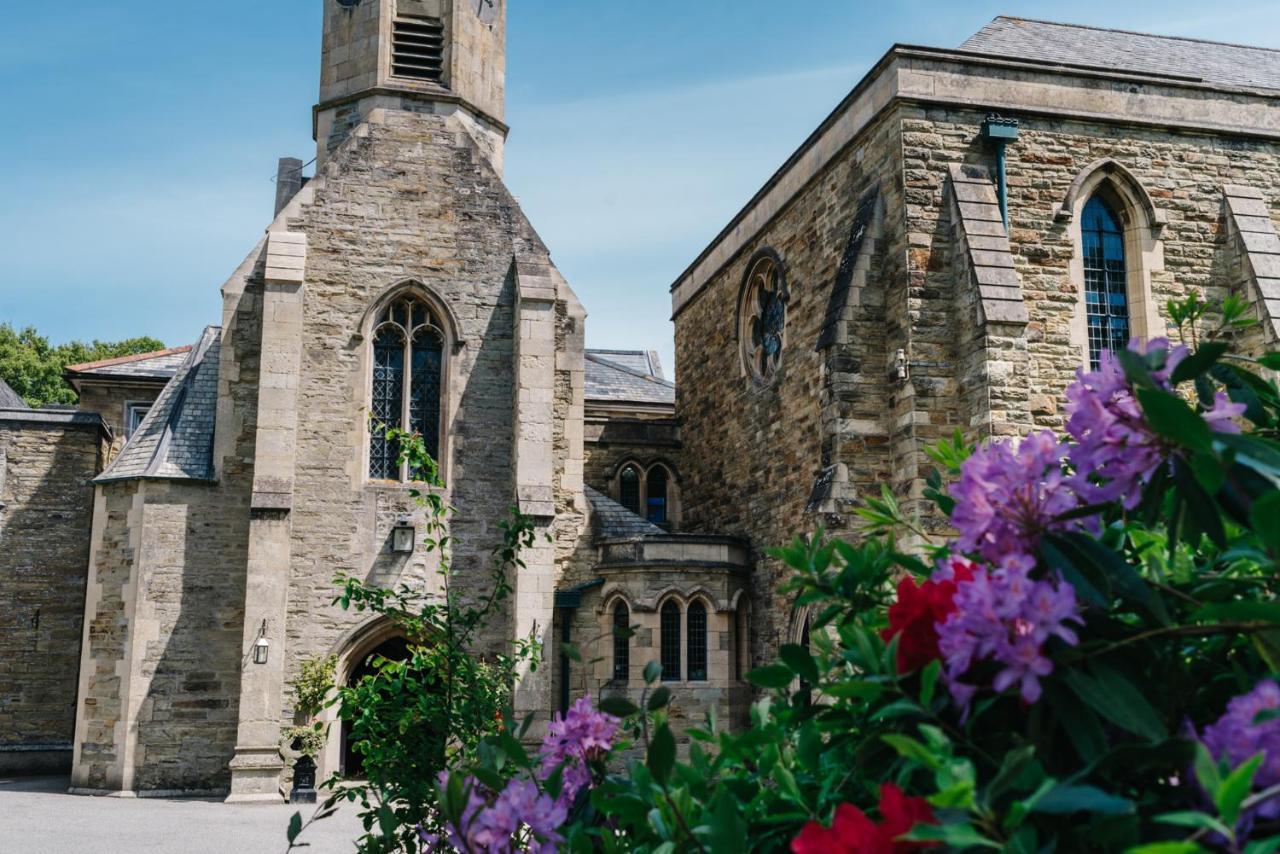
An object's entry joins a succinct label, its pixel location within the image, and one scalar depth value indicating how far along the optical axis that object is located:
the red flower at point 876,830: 1.52
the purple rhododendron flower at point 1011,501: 1.78
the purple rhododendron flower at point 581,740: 2.71
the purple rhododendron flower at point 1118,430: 1.76
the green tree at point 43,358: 44.03
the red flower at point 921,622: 1.79
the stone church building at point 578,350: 14.18
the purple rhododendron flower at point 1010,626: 1.58
